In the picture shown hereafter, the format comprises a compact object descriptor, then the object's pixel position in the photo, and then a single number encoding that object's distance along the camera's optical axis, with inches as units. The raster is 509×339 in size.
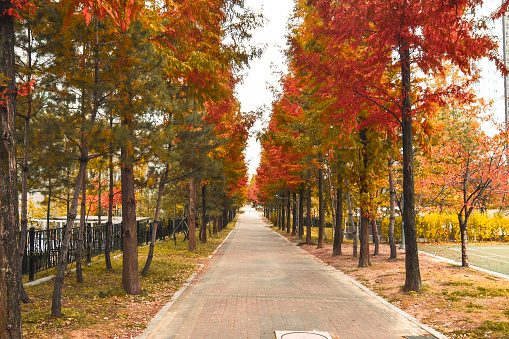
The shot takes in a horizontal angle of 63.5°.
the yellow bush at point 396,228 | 989.3
